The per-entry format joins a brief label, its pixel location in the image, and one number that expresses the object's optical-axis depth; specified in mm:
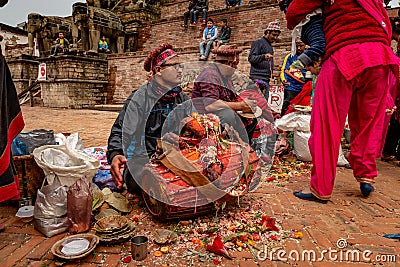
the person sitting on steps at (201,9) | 14539
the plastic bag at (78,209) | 2018
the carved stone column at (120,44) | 15828
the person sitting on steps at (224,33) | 11627
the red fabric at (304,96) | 4570
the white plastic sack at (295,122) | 3939
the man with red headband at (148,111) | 2418
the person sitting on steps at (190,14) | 14862
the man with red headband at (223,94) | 2924
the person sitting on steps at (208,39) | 10953
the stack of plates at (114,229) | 1857
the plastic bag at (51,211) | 2031
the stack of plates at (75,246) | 1673
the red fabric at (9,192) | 1849
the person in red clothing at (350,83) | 2328
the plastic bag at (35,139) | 2654
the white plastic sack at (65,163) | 2215
